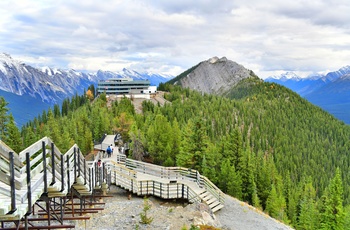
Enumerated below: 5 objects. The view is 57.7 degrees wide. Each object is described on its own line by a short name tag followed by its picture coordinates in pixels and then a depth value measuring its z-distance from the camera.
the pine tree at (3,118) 48.54
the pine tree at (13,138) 43.59
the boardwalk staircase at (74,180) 5.99
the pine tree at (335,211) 36.78
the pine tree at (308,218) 43.37
